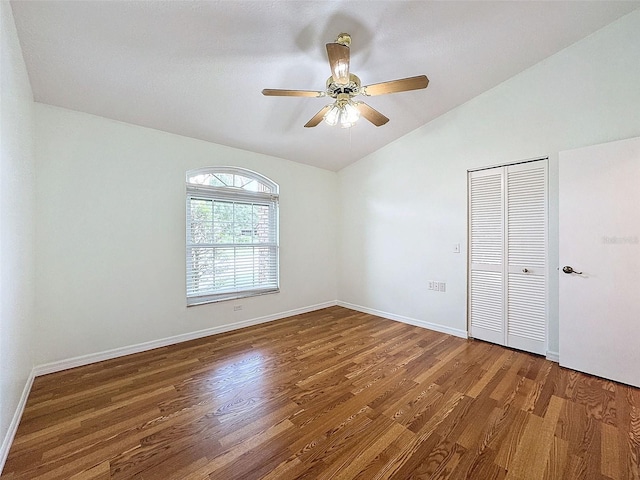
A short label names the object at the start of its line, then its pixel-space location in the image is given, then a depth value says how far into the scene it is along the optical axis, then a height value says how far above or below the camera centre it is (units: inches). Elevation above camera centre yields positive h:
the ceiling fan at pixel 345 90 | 72.2 +47.4
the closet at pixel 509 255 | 113.0 -7.2
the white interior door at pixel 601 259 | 89.6 -7.3
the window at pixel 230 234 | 136.2 +3.6
